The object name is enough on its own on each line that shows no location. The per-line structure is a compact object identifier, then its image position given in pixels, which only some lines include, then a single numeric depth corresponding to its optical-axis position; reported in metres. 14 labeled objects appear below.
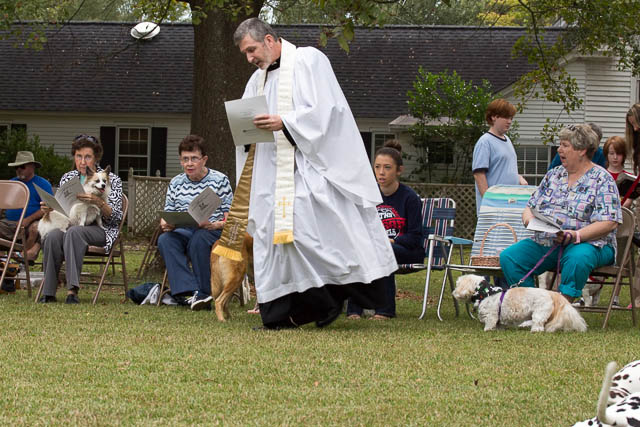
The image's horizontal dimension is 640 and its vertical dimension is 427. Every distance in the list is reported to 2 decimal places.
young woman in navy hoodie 14.90
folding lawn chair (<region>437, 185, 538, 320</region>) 15.15
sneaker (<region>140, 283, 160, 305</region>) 16.47
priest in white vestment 12.56
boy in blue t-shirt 16.46
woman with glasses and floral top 13.18
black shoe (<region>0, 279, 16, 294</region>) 18.05
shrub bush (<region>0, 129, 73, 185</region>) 40.65
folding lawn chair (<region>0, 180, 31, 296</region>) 17.31
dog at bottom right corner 4.90
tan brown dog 13.52
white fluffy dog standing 12.76
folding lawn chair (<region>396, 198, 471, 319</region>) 15.55
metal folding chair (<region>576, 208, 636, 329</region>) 13.53
